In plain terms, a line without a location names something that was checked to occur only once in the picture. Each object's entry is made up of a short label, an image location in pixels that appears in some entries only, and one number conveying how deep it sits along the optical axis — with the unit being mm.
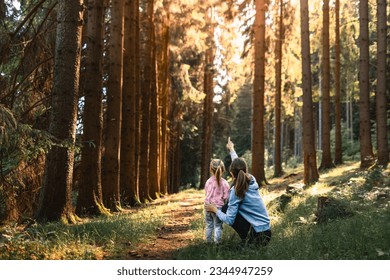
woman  5977
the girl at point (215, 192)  6918
